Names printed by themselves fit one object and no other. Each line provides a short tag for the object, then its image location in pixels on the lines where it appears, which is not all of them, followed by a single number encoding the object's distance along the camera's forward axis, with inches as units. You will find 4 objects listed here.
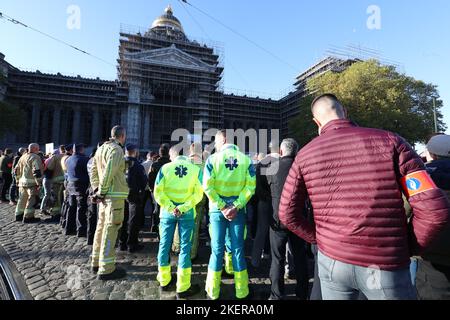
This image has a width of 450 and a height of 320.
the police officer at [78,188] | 246.1
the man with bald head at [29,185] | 293.4
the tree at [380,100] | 1070.4
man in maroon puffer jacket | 59.8
